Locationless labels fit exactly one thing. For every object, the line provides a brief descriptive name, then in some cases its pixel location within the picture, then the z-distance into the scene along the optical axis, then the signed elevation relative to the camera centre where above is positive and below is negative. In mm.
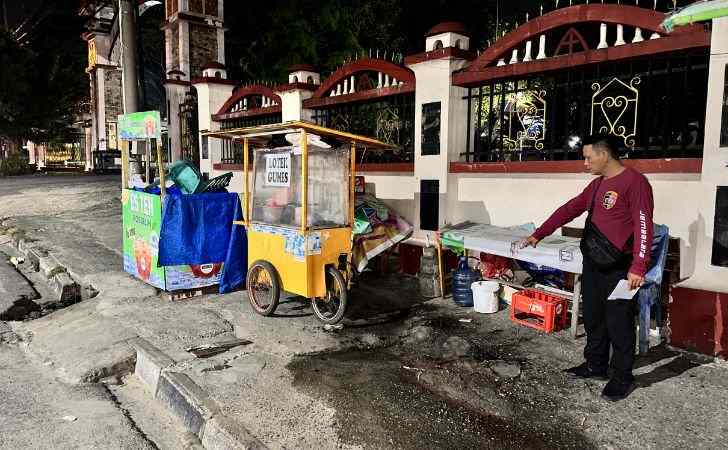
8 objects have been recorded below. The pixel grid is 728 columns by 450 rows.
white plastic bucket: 5762 -1412
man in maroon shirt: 3543 -490
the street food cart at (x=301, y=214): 5391 -517
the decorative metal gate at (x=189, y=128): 13305 +1115
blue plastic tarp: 6230 -822
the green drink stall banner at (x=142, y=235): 6473 -900
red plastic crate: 5168 -1421
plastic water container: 6035 -1332
